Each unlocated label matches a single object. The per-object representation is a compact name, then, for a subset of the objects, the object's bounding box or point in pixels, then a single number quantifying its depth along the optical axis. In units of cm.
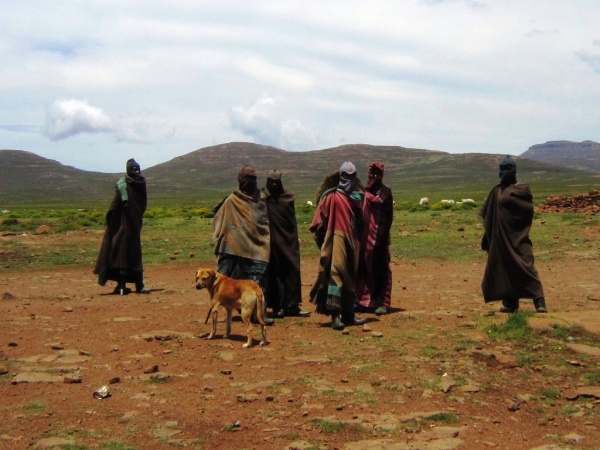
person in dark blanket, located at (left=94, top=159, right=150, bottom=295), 1341
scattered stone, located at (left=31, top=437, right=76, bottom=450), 595
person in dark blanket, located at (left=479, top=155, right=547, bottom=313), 1052
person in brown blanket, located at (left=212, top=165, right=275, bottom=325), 1006
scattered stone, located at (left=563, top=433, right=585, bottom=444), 611
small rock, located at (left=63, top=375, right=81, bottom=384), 743
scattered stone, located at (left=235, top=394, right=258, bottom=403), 686
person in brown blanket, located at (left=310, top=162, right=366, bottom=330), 952
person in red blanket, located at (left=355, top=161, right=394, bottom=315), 1092
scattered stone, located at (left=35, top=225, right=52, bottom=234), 2442
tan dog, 873
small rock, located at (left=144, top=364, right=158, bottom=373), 764
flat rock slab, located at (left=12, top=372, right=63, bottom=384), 752
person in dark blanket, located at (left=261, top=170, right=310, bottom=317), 1046
